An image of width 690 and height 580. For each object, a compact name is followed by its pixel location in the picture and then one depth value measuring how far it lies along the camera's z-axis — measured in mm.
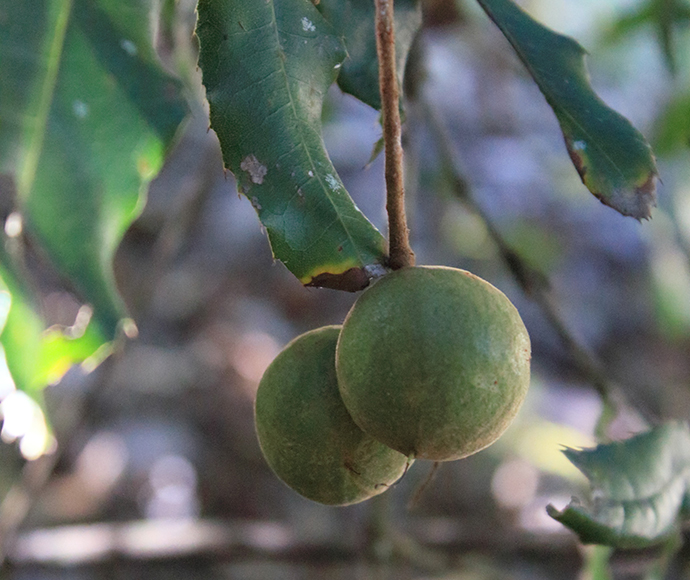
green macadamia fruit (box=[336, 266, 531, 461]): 423
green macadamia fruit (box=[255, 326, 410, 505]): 440
